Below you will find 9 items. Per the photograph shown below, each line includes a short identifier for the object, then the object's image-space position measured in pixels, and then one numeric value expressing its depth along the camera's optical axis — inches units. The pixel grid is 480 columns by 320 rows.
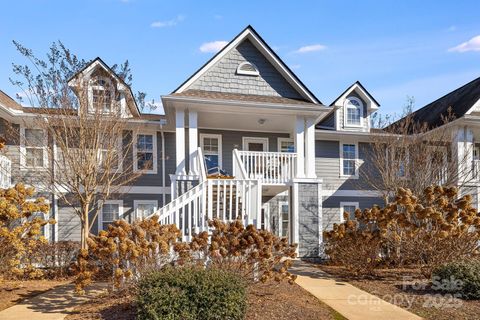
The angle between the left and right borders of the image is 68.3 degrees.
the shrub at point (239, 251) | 246.1
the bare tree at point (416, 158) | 468.8
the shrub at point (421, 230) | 317.7
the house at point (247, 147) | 432.5
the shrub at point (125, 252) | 233.9
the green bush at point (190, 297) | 197.5
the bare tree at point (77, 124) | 389.4
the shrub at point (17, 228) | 276.2
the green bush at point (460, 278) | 268.5
